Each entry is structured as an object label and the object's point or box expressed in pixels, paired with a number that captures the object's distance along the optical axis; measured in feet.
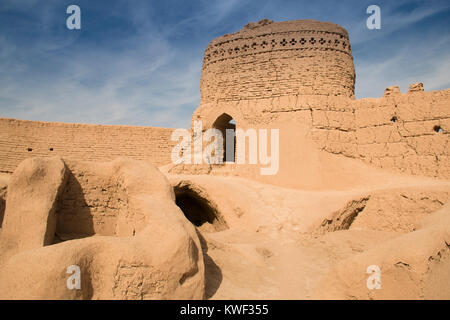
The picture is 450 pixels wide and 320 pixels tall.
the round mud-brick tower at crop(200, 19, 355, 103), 36.58
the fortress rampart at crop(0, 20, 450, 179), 32.86
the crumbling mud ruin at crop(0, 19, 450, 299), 12.98
